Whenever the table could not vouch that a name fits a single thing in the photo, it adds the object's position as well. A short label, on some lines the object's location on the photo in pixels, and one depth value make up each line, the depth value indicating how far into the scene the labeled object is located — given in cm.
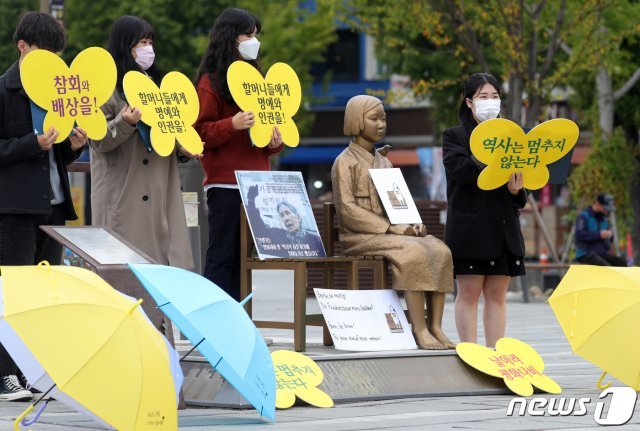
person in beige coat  1443
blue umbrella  1100
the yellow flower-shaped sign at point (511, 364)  1447
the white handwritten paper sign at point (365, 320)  1491
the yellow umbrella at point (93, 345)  1021
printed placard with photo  1548
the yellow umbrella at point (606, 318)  1405
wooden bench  1520
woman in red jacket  1566
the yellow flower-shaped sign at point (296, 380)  1305
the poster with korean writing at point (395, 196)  1584
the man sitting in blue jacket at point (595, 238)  3318
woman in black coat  1580
